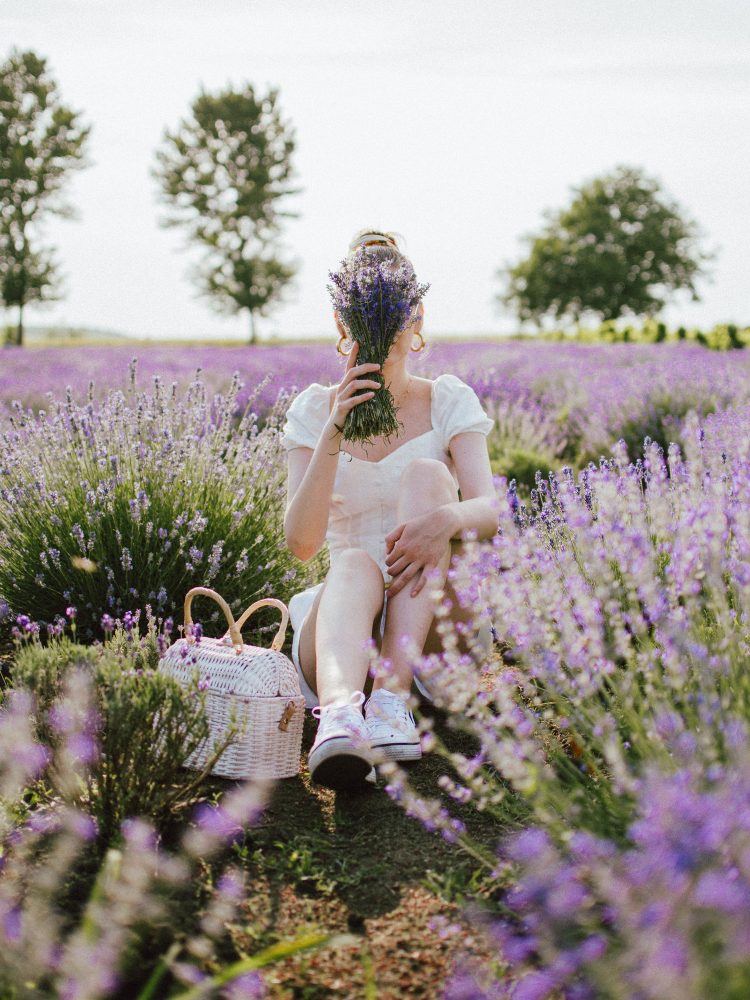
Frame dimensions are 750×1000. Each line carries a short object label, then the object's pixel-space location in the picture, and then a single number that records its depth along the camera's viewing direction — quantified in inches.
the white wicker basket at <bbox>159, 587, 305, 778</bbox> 97.6
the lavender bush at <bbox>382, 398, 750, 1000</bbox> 43.8
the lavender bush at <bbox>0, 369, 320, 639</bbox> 133.3
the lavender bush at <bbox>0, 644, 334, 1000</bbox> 60.8
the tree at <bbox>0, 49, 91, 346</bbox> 1098.7
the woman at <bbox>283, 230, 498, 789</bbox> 100.4
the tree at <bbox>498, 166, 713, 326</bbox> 1574.8
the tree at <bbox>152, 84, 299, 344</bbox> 1288.1
